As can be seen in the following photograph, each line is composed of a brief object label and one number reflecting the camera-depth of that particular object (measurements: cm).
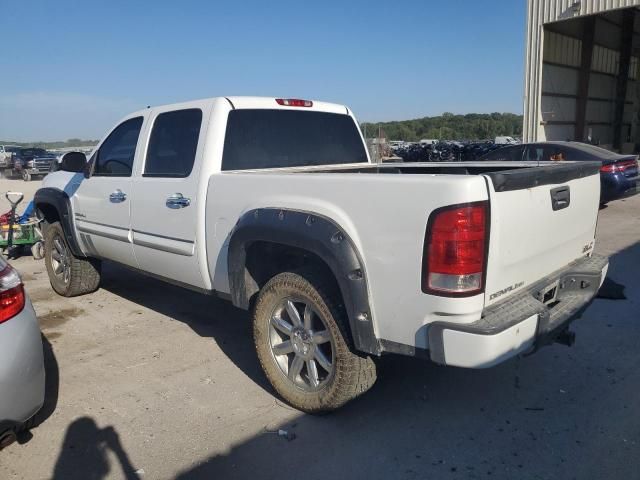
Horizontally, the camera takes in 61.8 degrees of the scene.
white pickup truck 261
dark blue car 1065
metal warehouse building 1956
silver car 272
